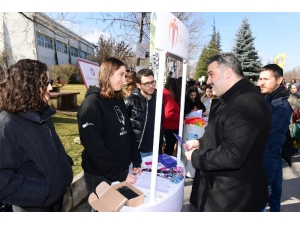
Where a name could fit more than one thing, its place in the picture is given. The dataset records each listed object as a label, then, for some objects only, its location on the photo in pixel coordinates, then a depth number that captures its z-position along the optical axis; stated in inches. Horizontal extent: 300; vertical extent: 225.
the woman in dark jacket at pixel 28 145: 57.5
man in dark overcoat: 59.4
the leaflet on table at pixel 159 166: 94.9
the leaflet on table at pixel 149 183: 77.9
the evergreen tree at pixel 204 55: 1687.0
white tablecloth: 65.6
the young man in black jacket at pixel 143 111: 123.0
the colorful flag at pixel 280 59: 243.3
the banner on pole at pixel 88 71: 155.6
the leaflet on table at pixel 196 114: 181.2
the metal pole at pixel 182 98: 89.9
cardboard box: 60.9
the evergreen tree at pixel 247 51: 1001.5
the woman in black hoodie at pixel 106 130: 78.3
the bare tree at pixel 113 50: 664.1
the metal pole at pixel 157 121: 61.5
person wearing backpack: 104.1
